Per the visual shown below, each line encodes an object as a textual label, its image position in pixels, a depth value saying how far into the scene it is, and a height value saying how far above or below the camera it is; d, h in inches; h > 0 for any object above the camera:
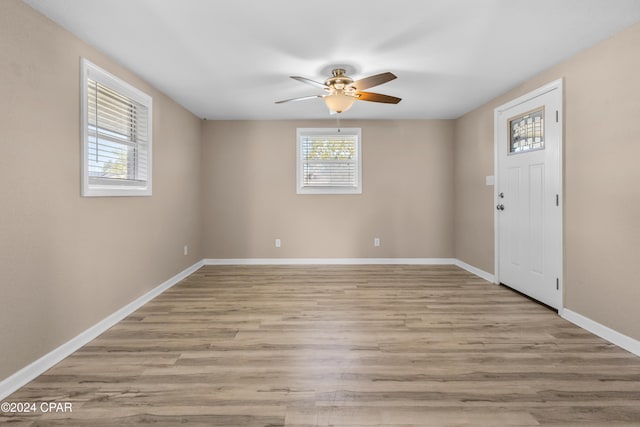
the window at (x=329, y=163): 201.5 +34.3
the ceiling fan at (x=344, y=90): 113.3 +48.3
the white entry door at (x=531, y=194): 116.5 +8.8
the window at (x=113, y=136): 96.7 +28.7
